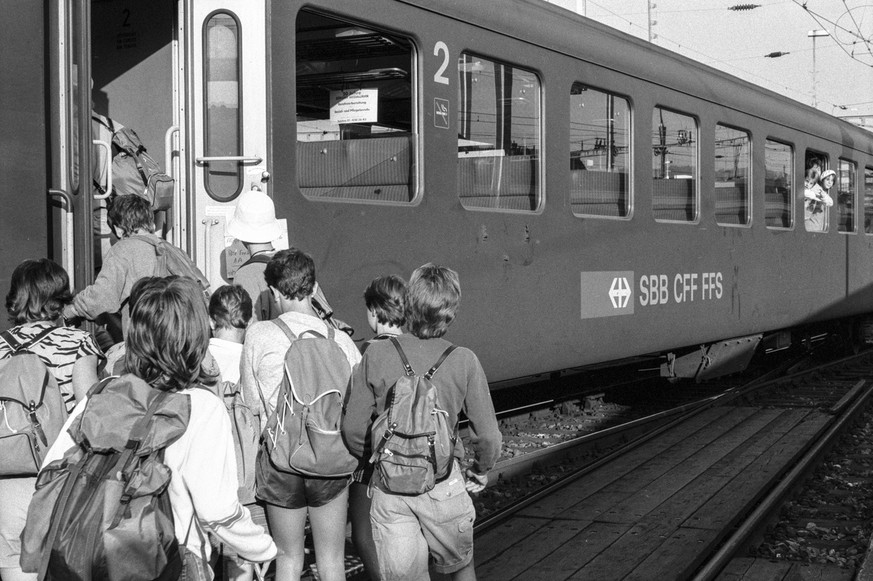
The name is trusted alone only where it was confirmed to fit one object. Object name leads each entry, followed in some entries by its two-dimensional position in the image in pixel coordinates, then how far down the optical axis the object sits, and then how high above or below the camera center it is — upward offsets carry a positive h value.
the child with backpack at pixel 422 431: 3.34 -0.57
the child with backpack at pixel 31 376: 3.24 -0.39
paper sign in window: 5.64 +0.73
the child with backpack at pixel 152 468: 2.28 -0.48
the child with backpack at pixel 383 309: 3.77 -0.22
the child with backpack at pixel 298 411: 3.57 -0.54
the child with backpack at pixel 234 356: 3.66 -0.38
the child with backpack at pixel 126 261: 4.25 -0.06
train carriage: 4.40 +0.51
